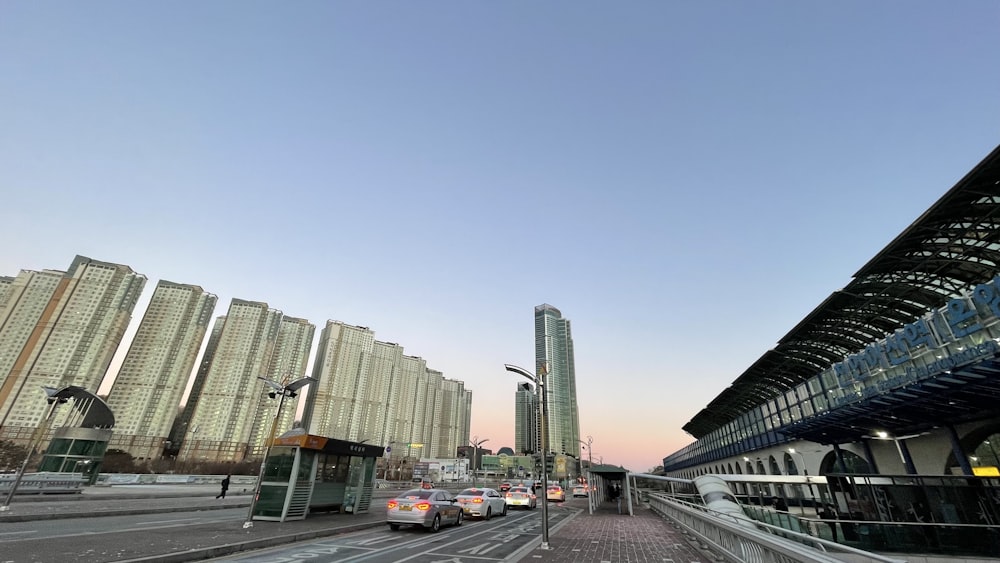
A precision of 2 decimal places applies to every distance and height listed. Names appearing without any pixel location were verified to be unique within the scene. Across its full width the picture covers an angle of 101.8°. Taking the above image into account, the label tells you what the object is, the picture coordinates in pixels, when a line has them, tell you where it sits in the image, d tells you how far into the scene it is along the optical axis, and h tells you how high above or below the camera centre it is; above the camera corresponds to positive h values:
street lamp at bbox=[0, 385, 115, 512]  20.67 +3.68
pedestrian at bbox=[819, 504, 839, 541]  19.45 -1.41
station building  14.41 +4.83
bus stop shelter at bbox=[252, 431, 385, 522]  16.92 -0.32
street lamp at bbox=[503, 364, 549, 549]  13.07 +2.25
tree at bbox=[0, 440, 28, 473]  65.19 +1.19
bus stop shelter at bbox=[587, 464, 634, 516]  35.24 -0.40
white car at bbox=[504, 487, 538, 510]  31.81 -1.65
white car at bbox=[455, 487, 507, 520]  22.12 -1.45
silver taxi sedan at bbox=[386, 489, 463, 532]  16.02 -1.37
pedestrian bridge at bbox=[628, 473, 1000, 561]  12.56 -1.29
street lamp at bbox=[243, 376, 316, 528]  16.22 +3.13
